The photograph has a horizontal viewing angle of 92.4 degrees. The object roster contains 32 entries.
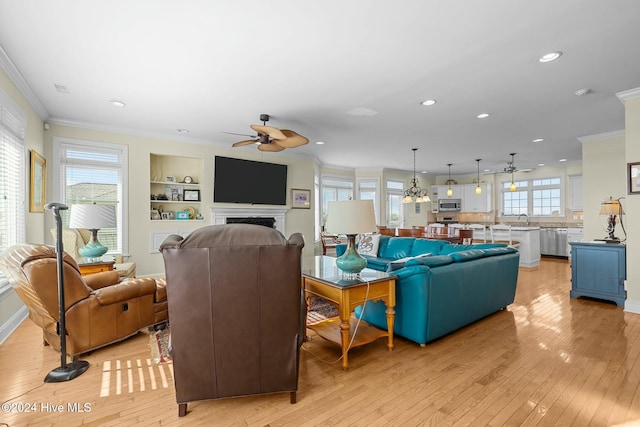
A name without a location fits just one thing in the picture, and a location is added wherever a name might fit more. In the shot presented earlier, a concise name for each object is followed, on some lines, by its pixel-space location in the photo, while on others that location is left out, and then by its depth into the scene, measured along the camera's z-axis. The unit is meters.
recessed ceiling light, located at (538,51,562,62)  2.72
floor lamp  2.24
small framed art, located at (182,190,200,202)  5.86
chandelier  7.19
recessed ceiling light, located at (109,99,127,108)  3.92
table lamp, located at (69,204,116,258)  3.51
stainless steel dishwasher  8.11
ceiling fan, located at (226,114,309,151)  3.73
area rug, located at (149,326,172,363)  2.59
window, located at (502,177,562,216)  8.92
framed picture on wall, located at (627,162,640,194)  3.62
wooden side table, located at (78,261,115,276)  3.51
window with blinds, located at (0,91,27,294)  3.01
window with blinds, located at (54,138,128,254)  4.74
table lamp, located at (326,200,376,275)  2.53
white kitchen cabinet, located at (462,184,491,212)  10.03
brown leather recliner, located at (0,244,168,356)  2.34
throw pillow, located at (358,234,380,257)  5.51
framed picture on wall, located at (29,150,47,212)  3.84
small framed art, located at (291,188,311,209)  6.92
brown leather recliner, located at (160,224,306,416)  1.68
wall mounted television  5.94
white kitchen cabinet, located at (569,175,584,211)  8.25
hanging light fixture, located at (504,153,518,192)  7.17
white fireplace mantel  5.95
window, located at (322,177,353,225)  8.70
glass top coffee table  2.41
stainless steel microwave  10.55
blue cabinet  3.97
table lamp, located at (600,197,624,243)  3.98
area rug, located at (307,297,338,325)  3.45
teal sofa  2.72
